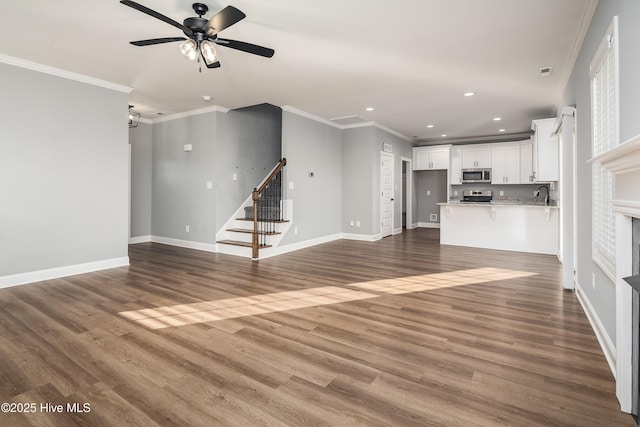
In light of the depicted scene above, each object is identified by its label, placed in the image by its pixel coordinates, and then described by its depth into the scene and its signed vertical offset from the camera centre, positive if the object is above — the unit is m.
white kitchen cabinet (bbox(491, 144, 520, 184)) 8.65 +1.33
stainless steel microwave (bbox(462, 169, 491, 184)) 9.03 +1.07
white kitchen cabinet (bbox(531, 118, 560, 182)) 5.52 +1.05
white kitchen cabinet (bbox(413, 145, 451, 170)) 9.47 +1.66
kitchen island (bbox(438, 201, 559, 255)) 6.08 -0.25
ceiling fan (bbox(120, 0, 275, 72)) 2.60 +1.58
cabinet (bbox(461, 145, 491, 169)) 9.02 +1.60
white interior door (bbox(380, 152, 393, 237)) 8.00 +0.51
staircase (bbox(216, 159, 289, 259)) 5.78 -0.20
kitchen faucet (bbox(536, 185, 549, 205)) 8.32 +0.66
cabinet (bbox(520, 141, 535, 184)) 8.41 +1.33
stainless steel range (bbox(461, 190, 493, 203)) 9.18 +0.50
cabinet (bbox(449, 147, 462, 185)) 9.44 +1.34
